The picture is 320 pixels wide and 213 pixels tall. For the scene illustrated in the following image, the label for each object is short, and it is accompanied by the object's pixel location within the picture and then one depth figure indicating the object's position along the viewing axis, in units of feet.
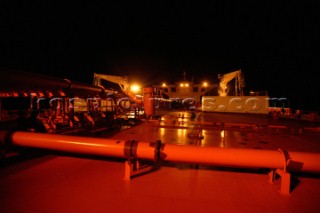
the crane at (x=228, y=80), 67.36
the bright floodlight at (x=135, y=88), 96.16
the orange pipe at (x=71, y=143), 10.29
